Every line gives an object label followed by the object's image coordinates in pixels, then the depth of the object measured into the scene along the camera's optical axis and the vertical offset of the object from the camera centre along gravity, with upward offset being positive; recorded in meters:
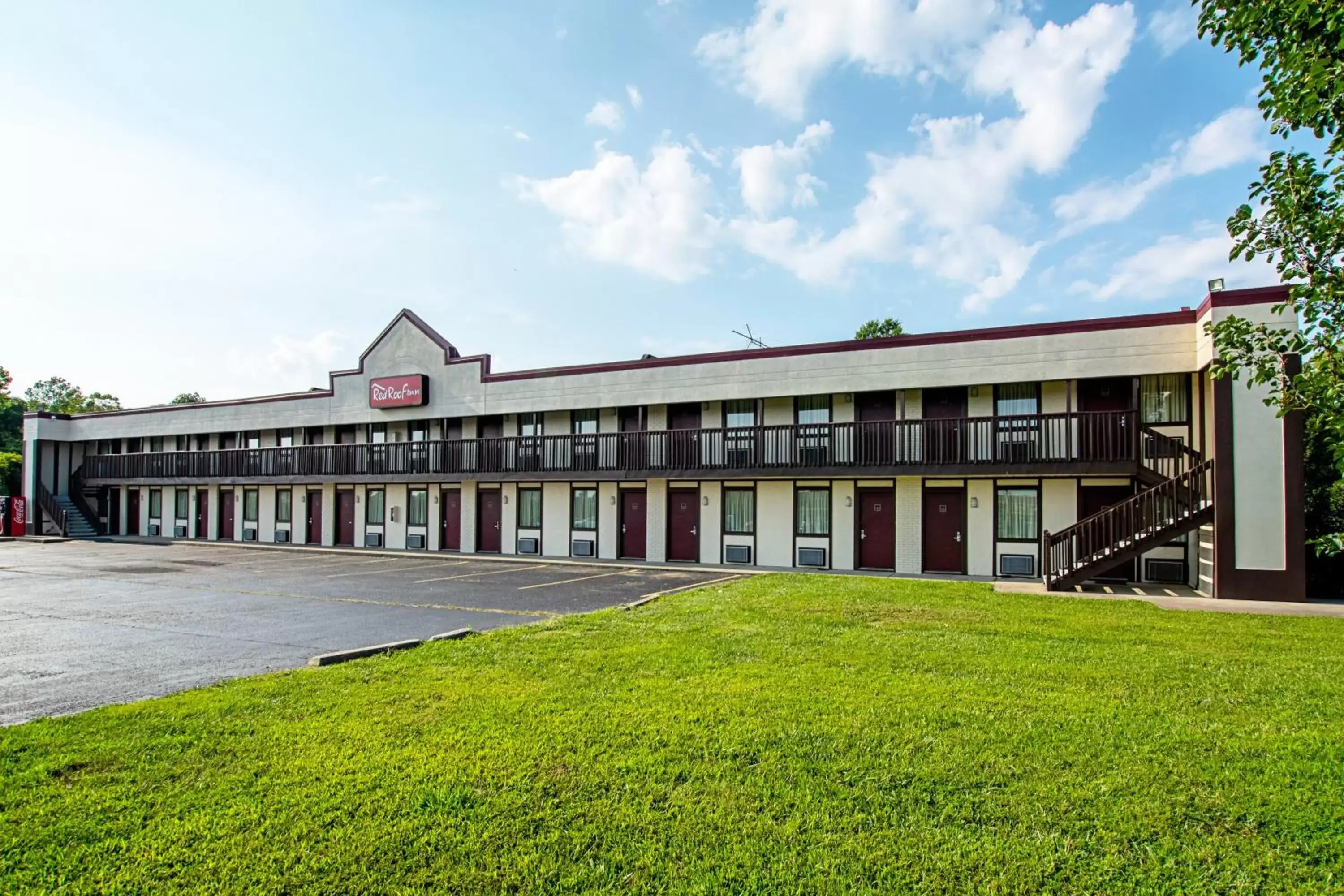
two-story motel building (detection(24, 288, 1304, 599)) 14.82 +0.64
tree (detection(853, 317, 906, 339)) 43.59 +8.97
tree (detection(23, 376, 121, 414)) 81.88 +9.41
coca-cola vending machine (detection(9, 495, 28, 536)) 35.50 -1.84
